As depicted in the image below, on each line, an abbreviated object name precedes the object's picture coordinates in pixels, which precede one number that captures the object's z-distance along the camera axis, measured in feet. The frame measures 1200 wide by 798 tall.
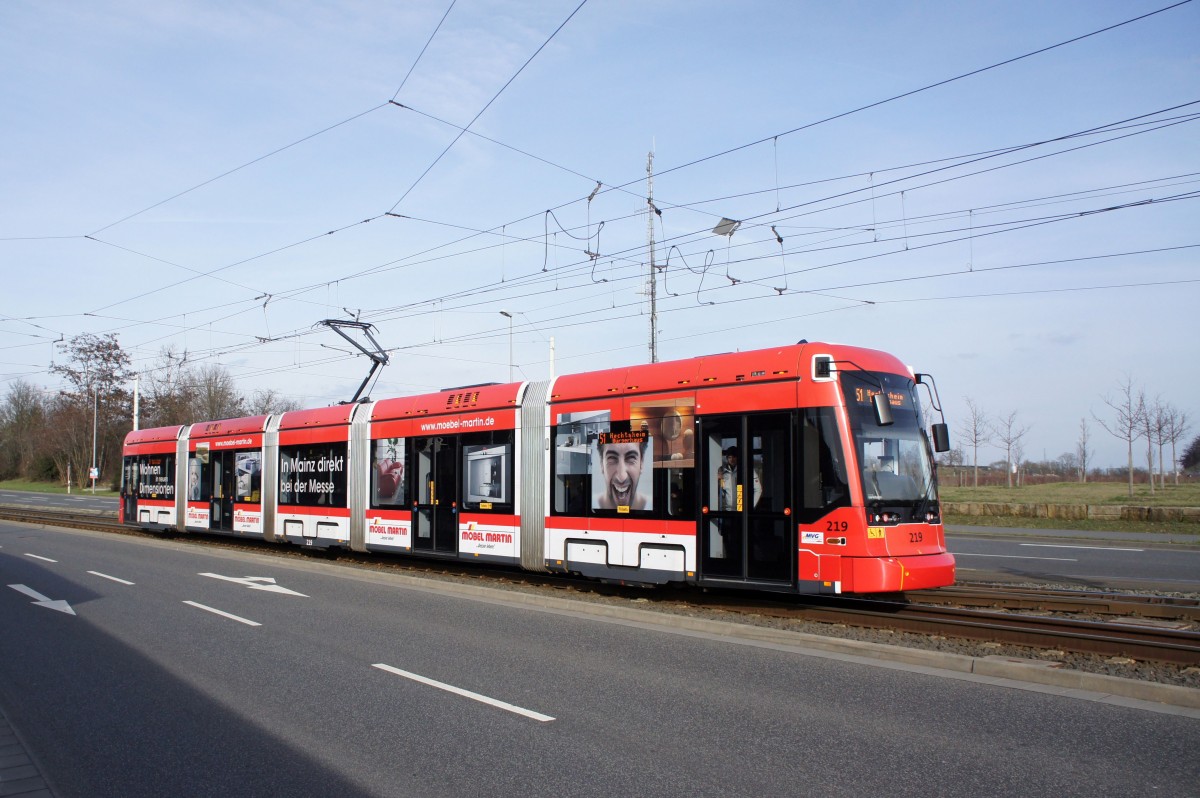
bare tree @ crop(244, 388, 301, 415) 224.12
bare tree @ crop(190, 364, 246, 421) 188.03
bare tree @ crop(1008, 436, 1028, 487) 177.78
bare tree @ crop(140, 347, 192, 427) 191.71
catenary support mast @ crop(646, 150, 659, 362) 89.04
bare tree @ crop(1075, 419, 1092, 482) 187.73
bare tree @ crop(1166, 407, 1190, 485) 133.08
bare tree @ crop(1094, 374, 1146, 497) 130.72
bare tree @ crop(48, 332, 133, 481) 223.30
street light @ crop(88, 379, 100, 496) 191.64
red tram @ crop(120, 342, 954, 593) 36.58
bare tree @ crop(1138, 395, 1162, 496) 131.03
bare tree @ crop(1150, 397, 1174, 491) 131.44
